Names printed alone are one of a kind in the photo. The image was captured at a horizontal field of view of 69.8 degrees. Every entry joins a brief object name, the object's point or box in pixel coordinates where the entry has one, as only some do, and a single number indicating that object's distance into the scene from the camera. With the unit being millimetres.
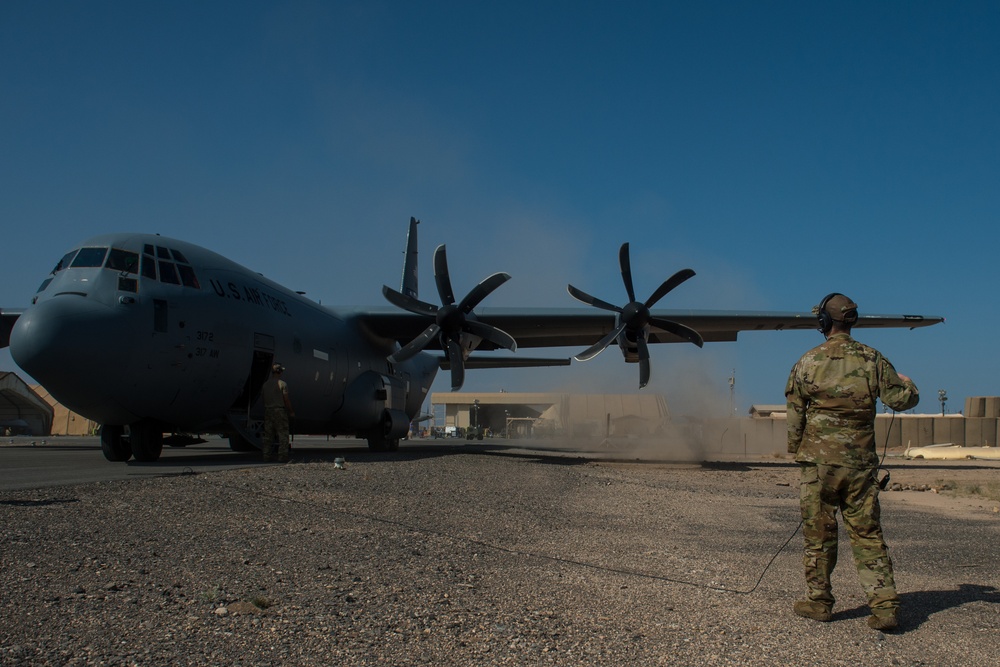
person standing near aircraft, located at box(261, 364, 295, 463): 13906
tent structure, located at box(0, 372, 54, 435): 43844
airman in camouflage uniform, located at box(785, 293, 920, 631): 4371
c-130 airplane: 11852
